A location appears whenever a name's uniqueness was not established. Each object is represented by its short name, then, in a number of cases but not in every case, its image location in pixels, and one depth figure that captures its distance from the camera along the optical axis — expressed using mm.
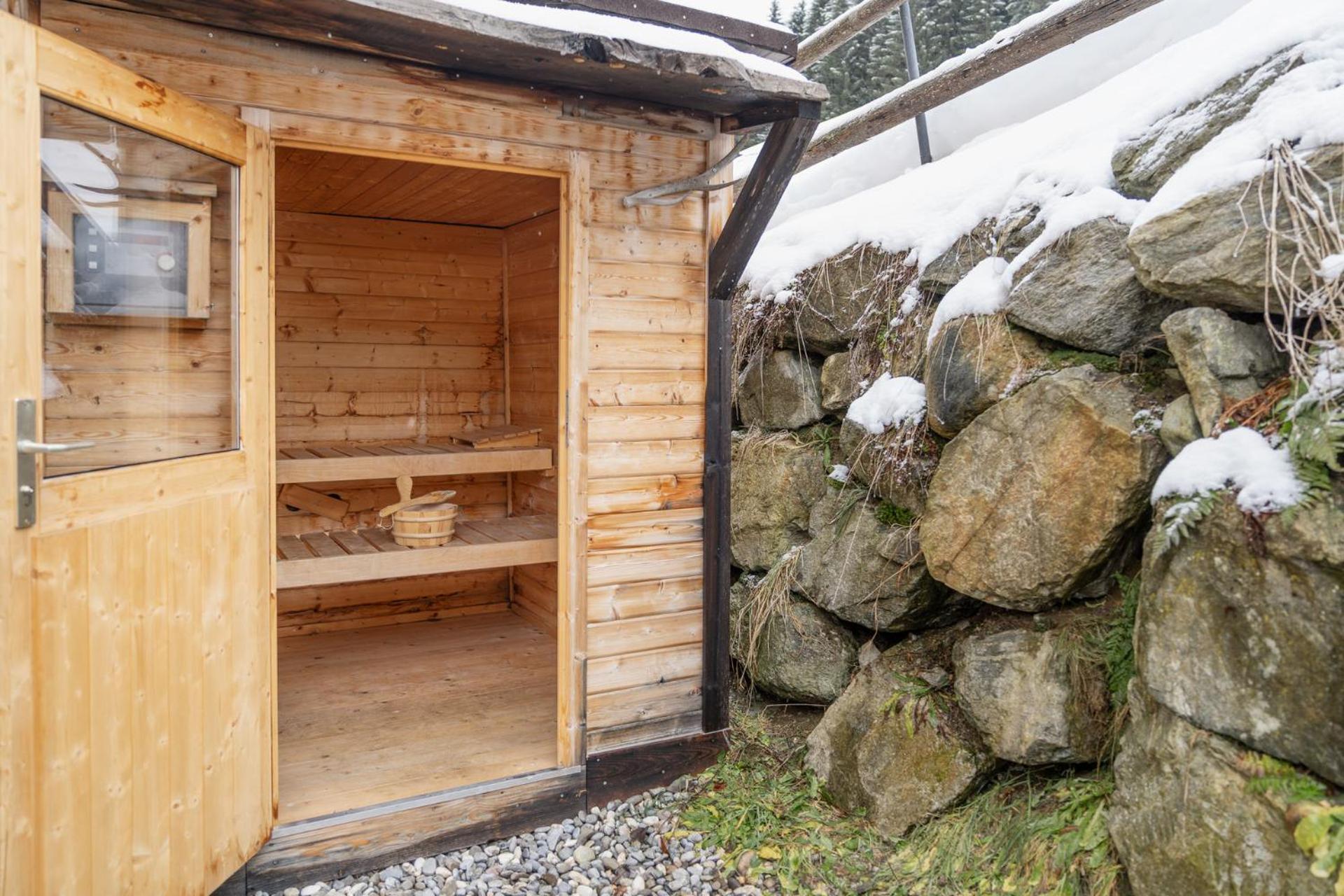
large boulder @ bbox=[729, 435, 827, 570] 4102
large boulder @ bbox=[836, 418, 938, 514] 3436
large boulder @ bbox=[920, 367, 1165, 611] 2711
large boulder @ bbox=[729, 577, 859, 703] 3762
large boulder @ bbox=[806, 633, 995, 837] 3053
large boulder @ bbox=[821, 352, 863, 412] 3955
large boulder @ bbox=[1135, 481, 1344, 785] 2057
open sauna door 2027
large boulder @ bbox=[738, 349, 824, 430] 4211
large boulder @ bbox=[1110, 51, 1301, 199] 2730
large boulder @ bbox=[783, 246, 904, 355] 3910
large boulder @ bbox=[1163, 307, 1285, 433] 2410
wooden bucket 3906
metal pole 5758
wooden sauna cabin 2139
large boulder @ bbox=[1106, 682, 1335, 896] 2094
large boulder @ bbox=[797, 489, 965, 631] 3428
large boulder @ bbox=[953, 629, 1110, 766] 2779
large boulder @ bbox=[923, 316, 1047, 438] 3082
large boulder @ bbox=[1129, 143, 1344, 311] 2367
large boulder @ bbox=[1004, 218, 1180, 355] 2854
